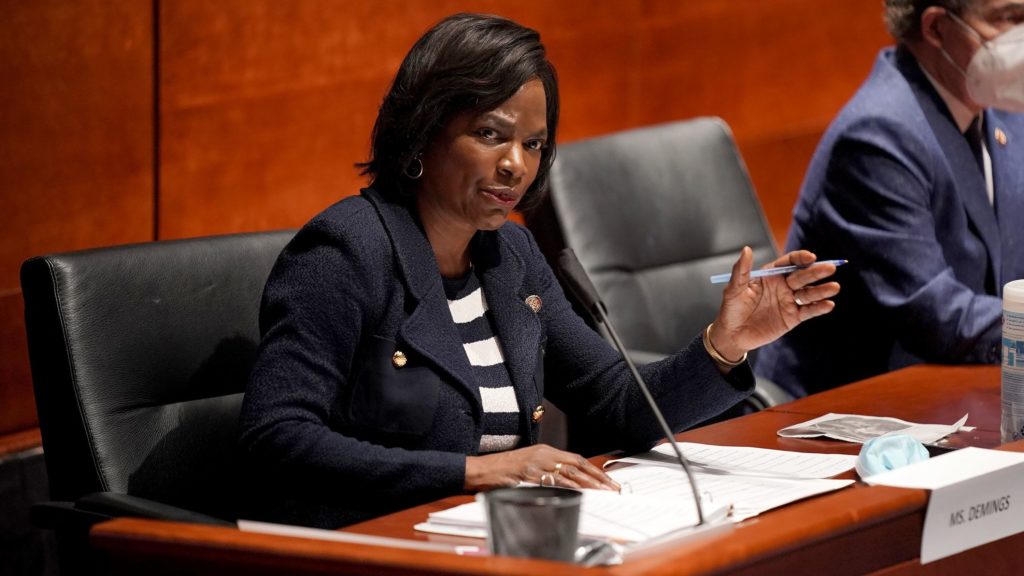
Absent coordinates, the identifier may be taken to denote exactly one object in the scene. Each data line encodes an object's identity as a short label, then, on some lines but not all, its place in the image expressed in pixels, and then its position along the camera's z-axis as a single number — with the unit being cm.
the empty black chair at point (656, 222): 1171
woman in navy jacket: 1069
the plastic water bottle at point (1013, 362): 1089
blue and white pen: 1091
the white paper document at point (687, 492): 1048
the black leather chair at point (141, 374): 1079
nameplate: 1056
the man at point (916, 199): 1154
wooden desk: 1024
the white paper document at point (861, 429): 1094
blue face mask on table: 1071
